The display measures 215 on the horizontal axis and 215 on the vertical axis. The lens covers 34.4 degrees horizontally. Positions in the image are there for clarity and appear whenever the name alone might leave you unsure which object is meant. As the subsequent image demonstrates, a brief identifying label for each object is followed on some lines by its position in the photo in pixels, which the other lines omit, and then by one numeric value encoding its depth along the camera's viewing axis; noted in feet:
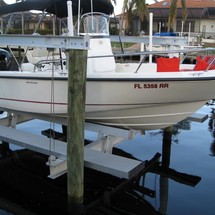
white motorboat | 16.78
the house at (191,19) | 121.39
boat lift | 14.28
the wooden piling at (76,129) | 14.19
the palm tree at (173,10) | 73.96
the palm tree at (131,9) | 73.72
